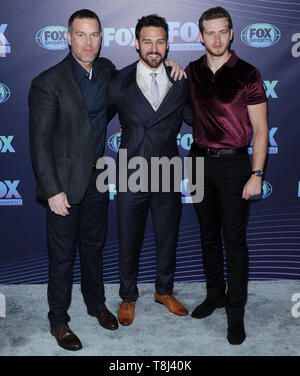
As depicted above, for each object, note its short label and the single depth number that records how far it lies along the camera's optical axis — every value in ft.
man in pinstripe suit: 10.24
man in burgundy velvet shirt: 9.89
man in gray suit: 9.34
